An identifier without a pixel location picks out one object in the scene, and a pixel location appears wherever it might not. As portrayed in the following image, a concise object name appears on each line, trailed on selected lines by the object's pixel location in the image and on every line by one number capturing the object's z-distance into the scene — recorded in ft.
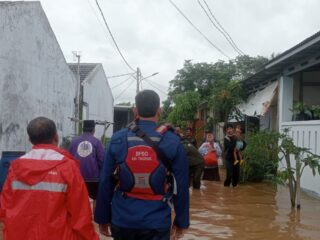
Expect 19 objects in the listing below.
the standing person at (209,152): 30.16
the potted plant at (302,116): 29.40
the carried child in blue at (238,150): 28.11
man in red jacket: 7.32
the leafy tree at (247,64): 73.36
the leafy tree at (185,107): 55.91
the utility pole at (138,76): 91.32
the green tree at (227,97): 39.52
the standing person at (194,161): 26.01
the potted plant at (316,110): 19.39
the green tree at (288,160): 19.20
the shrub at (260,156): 21.13
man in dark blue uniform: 7.97
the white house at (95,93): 51.41
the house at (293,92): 25.16
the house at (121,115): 81.01
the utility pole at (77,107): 42.64
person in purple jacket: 16.88
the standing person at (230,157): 28.02
